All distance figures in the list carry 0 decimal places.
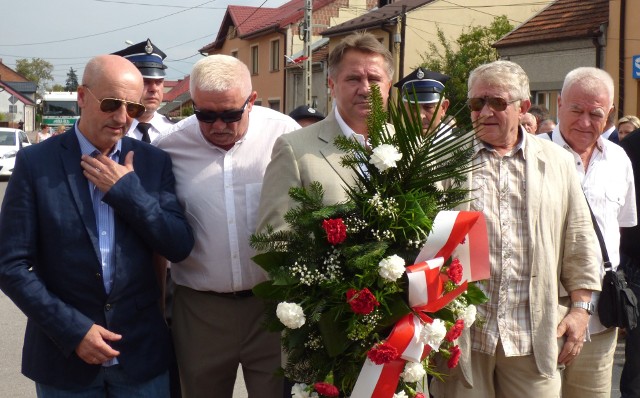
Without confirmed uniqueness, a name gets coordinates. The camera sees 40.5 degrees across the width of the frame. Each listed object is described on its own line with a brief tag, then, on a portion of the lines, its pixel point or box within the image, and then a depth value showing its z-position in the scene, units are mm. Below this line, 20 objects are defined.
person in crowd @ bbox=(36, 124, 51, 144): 32719
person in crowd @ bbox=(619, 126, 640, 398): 5156
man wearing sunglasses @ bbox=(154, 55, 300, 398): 3871
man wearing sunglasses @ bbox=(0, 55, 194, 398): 3311
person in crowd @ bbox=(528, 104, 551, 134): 9703
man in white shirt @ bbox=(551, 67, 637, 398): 4375
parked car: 27938
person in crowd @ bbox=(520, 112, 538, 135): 7875
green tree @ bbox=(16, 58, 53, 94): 123031
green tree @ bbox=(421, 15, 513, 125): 28812
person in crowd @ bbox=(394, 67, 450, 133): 6309
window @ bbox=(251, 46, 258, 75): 50750
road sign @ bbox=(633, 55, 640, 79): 19031
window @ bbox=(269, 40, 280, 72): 48062
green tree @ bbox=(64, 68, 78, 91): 142000
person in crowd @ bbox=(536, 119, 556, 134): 9470
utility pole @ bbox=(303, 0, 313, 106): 32719
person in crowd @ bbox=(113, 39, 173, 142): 5602
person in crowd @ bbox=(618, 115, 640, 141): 10364
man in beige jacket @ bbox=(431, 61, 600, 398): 3869
